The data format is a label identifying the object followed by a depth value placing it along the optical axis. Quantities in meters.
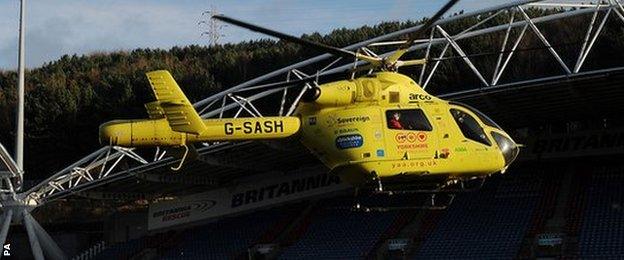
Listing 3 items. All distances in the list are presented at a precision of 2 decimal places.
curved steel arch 30.77
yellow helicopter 21.72
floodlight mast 41.72
